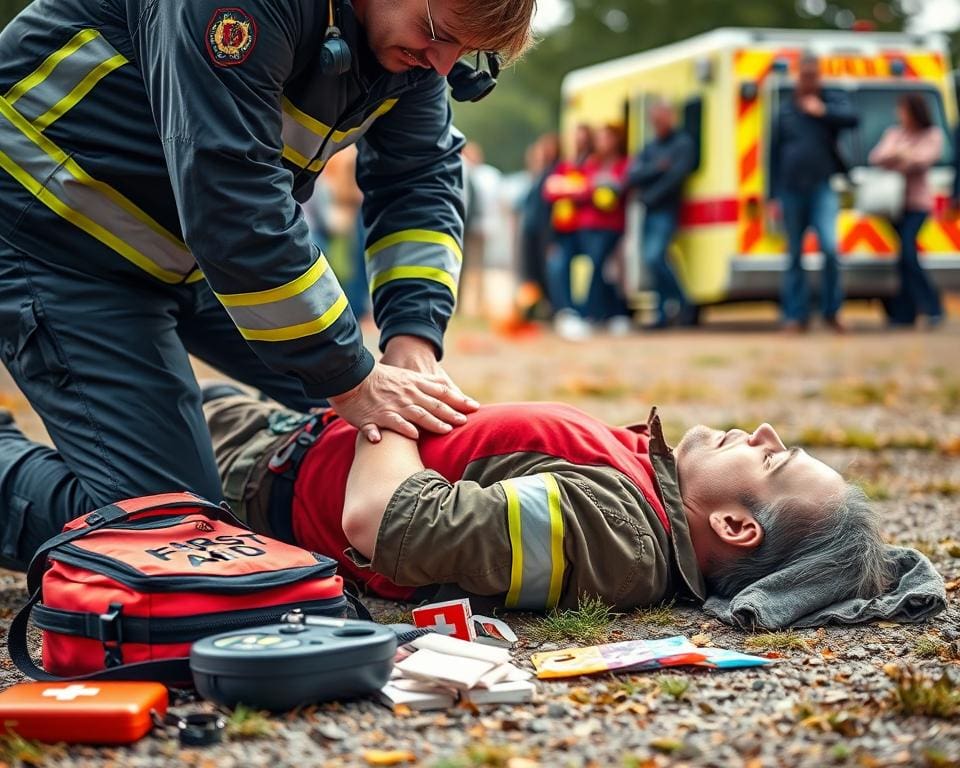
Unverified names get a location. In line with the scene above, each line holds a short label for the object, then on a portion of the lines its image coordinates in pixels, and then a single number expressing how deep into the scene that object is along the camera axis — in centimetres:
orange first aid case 244
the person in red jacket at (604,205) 1430
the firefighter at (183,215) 296
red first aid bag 271
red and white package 312
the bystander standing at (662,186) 1348
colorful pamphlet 287
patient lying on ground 313
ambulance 1322
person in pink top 1243
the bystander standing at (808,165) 1177
